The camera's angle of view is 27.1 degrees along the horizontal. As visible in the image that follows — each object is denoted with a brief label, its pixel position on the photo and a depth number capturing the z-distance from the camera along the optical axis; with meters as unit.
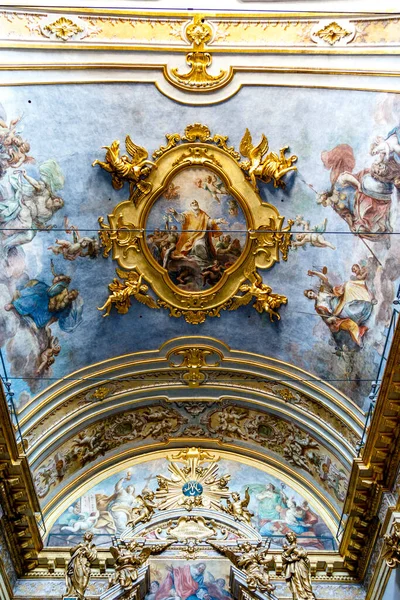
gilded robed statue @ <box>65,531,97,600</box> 12.55
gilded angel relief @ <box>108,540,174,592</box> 13.13
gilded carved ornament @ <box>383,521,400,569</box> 12.17
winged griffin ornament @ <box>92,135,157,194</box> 14.59
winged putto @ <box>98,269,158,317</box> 15.62
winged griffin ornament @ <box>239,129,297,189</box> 14.66
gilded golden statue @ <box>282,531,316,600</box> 12.55
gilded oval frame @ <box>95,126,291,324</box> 15.03
